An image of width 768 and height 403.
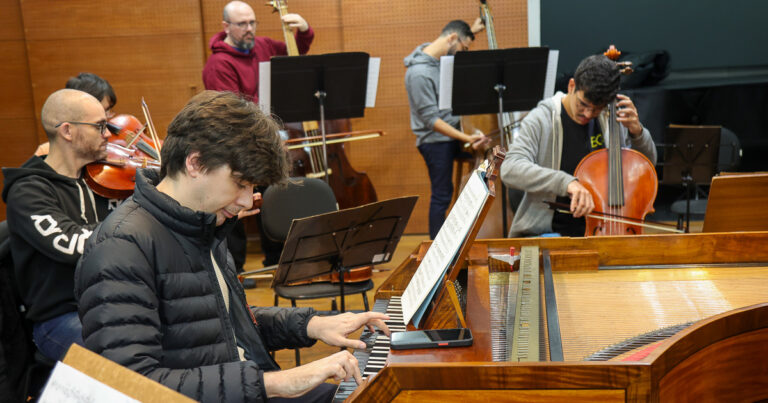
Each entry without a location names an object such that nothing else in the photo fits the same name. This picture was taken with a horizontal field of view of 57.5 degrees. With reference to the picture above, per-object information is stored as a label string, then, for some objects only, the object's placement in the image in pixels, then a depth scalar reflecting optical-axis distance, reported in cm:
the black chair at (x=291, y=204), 348
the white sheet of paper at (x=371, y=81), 439
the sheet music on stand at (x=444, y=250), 151
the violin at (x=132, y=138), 321
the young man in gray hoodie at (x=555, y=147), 313
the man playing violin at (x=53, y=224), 236
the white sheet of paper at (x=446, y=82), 423
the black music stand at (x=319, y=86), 406
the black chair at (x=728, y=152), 487
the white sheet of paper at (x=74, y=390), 83
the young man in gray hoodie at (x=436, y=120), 487
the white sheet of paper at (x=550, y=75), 453
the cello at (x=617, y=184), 292
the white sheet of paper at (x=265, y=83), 396
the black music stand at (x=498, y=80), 425
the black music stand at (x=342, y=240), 257
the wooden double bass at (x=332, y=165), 477
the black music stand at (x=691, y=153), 437
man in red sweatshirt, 466
